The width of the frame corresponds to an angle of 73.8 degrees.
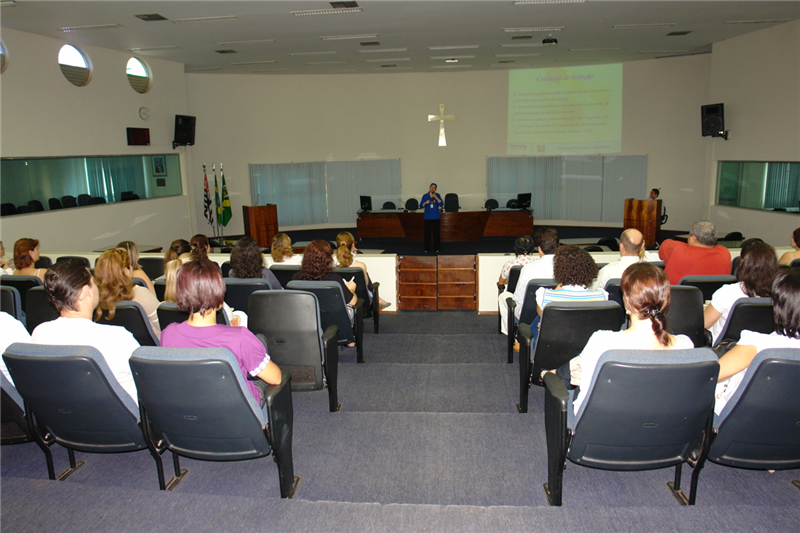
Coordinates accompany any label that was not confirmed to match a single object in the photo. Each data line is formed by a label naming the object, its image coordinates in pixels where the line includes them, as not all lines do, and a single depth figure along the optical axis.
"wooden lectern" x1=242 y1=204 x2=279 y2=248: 11.74
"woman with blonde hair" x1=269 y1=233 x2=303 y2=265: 5.08
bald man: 4.14
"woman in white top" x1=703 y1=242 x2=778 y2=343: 3.11
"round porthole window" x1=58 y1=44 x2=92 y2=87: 9.12
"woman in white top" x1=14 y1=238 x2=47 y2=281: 4.68
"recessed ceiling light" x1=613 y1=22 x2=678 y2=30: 8.79
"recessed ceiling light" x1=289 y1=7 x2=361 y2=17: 7.30
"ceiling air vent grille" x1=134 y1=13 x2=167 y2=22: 7.43
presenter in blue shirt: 11.32
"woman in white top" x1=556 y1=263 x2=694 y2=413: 2.16
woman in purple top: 2.25
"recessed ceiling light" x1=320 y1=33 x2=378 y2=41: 9.06
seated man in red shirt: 4.44
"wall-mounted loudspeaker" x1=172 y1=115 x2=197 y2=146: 11.56
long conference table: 12.77
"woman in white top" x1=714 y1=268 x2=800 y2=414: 2.09
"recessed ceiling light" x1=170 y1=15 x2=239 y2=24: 7.56
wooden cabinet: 6.14
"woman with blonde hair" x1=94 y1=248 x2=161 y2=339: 3.28
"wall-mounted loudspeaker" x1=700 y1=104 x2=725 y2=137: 10.66
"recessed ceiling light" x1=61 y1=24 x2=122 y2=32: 7.97
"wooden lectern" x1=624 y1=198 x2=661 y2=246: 10.85
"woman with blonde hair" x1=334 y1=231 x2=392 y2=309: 4.94
